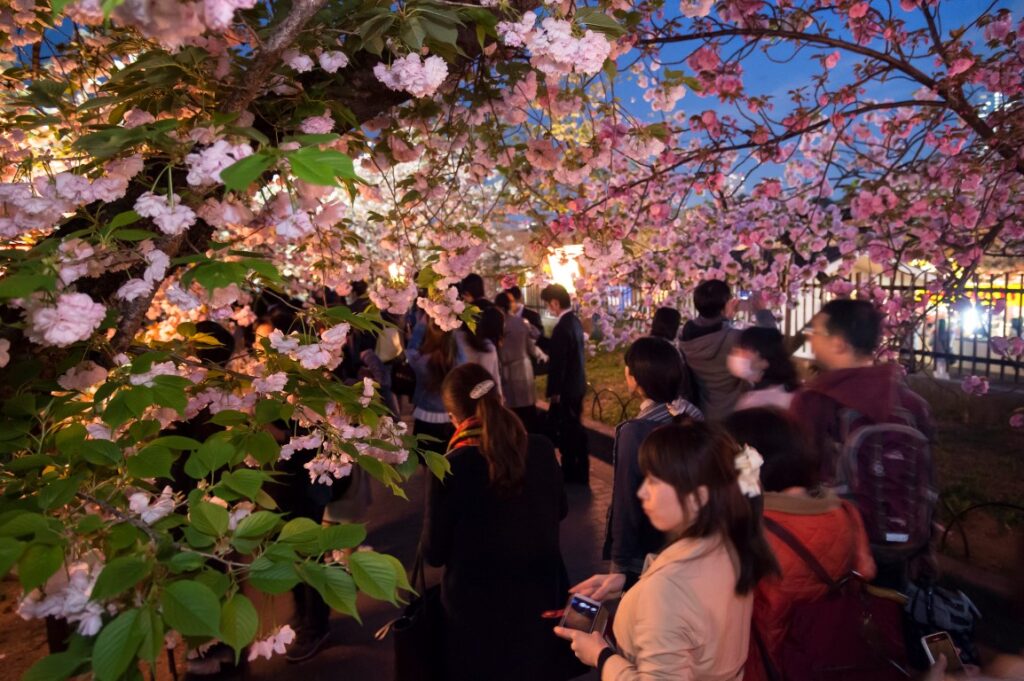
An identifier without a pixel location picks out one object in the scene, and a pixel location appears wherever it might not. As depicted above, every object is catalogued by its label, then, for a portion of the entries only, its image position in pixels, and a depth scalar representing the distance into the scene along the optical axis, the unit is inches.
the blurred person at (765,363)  175.5
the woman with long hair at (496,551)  115.1
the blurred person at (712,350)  214.2
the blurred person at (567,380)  283.4
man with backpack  107.5
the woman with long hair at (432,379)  221.0
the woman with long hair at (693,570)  74.4
